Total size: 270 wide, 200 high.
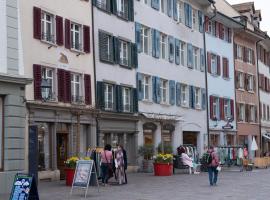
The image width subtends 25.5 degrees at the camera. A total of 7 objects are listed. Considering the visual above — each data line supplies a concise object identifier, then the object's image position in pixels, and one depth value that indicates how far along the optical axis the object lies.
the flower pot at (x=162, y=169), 32.81
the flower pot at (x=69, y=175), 24.98
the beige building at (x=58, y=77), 27.61
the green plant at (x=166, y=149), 38.71
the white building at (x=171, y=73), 39.39
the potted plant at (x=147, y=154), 37.44
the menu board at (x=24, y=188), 14.41
